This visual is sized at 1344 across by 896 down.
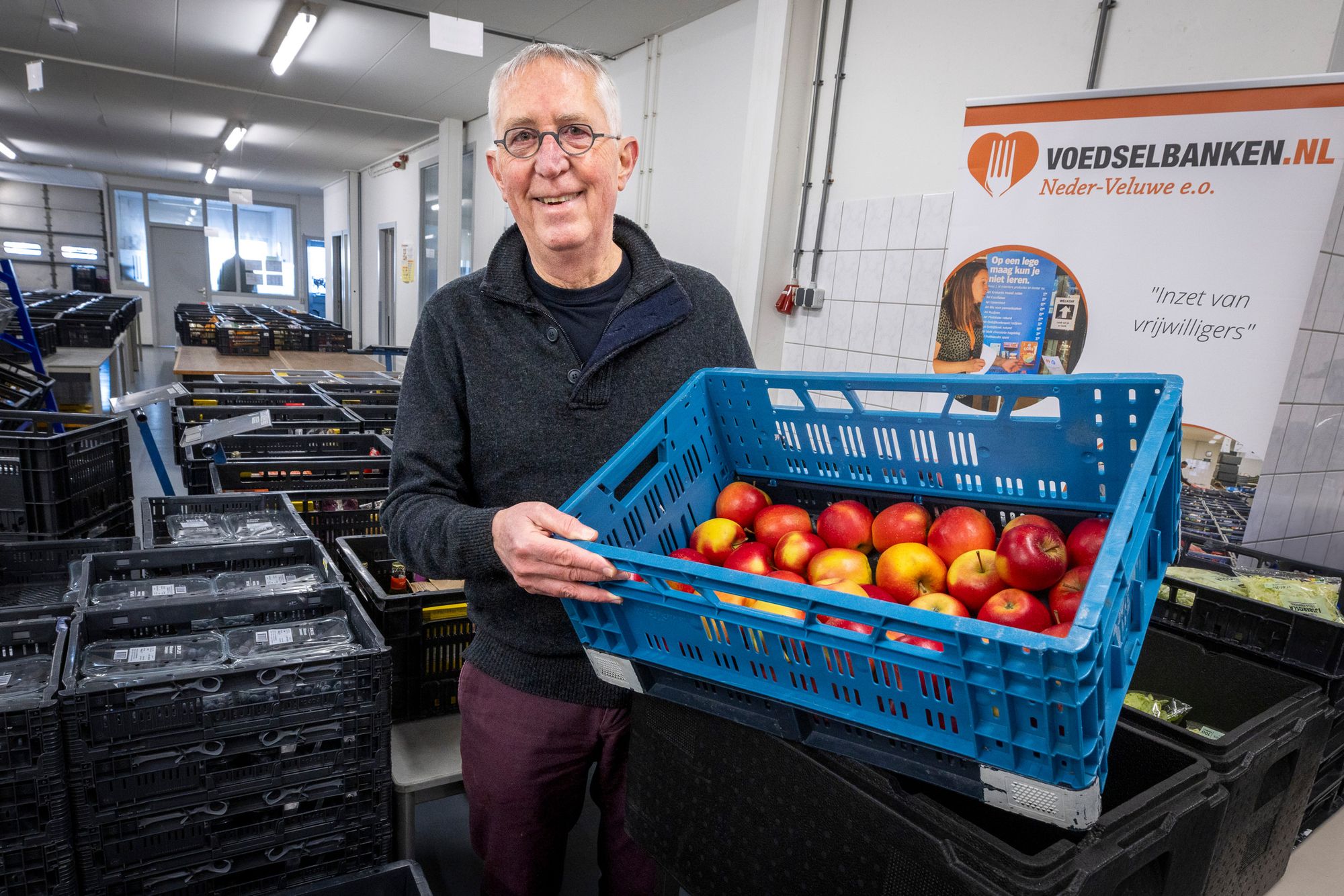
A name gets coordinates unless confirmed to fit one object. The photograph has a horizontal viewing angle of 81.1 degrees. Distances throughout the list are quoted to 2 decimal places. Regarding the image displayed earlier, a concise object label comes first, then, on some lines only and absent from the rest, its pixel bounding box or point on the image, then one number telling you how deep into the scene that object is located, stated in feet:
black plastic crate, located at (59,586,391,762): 4.26
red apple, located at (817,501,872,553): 3.52
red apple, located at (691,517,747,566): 3.60
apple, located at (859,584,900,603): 3.10
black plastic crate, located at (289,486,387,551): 8.26
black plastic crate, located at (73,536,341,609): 6.13
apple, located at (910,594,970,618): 2.93
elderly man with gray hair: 4.04
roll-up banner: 6.07
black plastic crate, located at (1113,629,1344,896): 2.86
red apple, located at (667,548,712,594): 3.53
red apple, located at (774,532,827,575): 3.43
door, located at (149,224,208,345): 53.26
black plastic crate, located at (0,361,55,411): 13.09
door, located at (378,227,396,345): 39.06
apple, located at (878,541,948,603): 3.19
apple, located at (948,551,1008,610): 3.02
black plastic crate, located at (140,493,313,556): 7.13
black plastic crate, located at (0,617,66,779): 4.03
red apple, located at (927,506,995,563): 3.22
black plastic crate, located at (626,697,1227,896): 2.11
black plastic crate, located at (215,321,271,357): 21.52
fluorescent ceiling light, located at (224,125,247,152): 31.37
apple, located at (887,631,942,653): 2.39
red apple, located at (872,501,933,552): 3.44
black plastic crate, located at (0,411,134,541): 7.77
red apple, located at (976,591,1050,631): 2.73
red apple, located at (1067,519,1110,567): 2.93
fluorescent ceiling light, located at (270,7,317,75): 16.44
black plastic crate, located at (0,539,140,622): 6.85
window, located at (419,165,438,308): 32.12
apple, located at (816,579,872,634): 2.69
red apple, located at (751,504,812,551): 3.66
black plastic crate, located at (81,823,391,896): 4.56
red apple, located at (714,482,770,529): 3.84
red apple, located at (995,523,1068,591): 2.89
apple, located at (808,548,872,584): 3.27
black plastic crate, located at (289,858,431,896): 4.56
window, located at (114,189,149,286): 51.93
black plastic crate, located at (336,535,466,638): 6.10
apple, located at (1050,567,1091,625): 2.76
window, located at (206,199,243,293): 55.11
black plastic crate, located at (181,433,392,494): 9.07
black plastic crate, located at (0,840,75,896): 4.17
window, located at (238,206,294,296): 56.65
